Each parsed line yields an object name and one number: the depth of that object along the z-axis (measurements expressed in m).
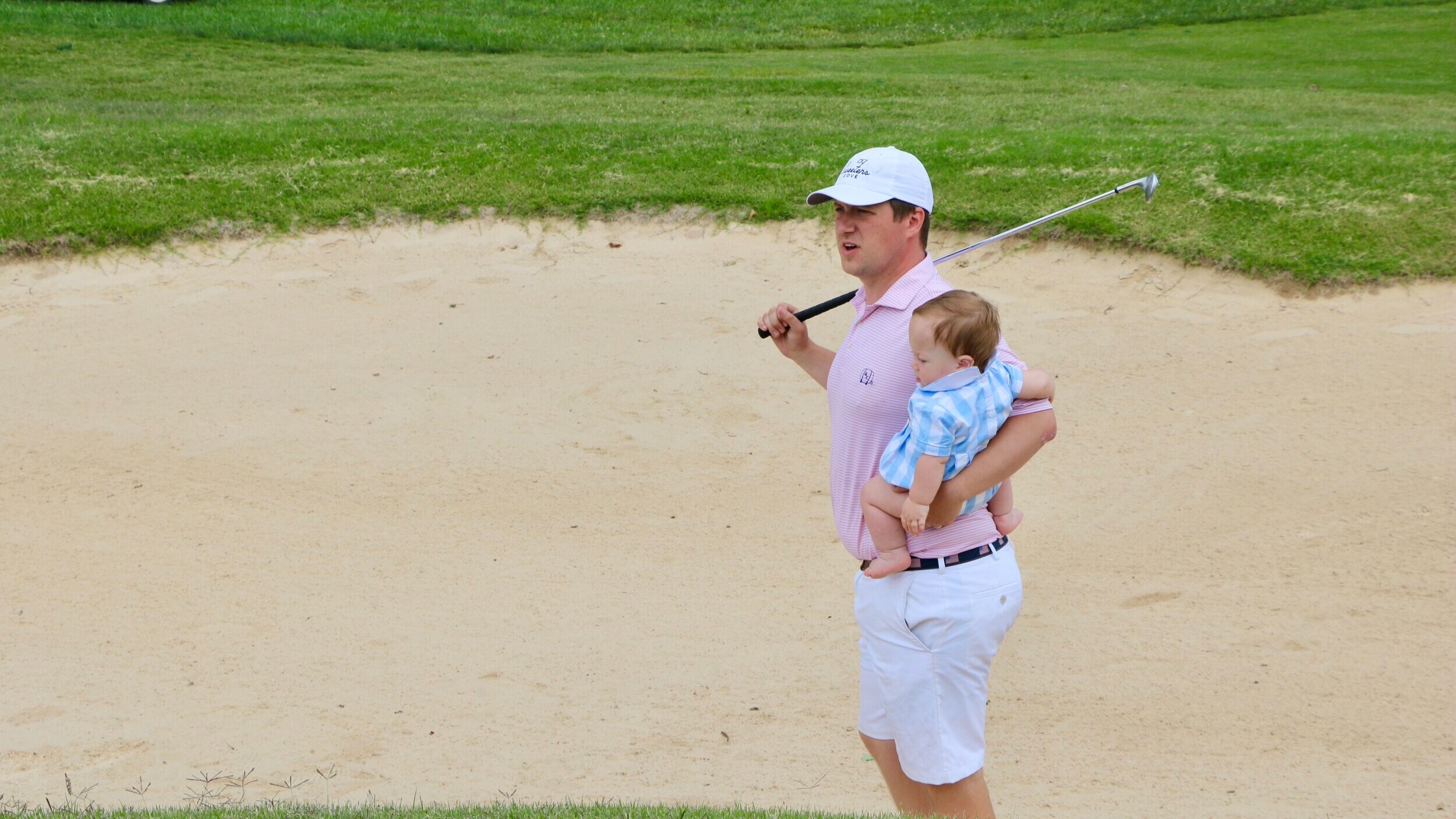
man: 7.12
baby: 6.53
